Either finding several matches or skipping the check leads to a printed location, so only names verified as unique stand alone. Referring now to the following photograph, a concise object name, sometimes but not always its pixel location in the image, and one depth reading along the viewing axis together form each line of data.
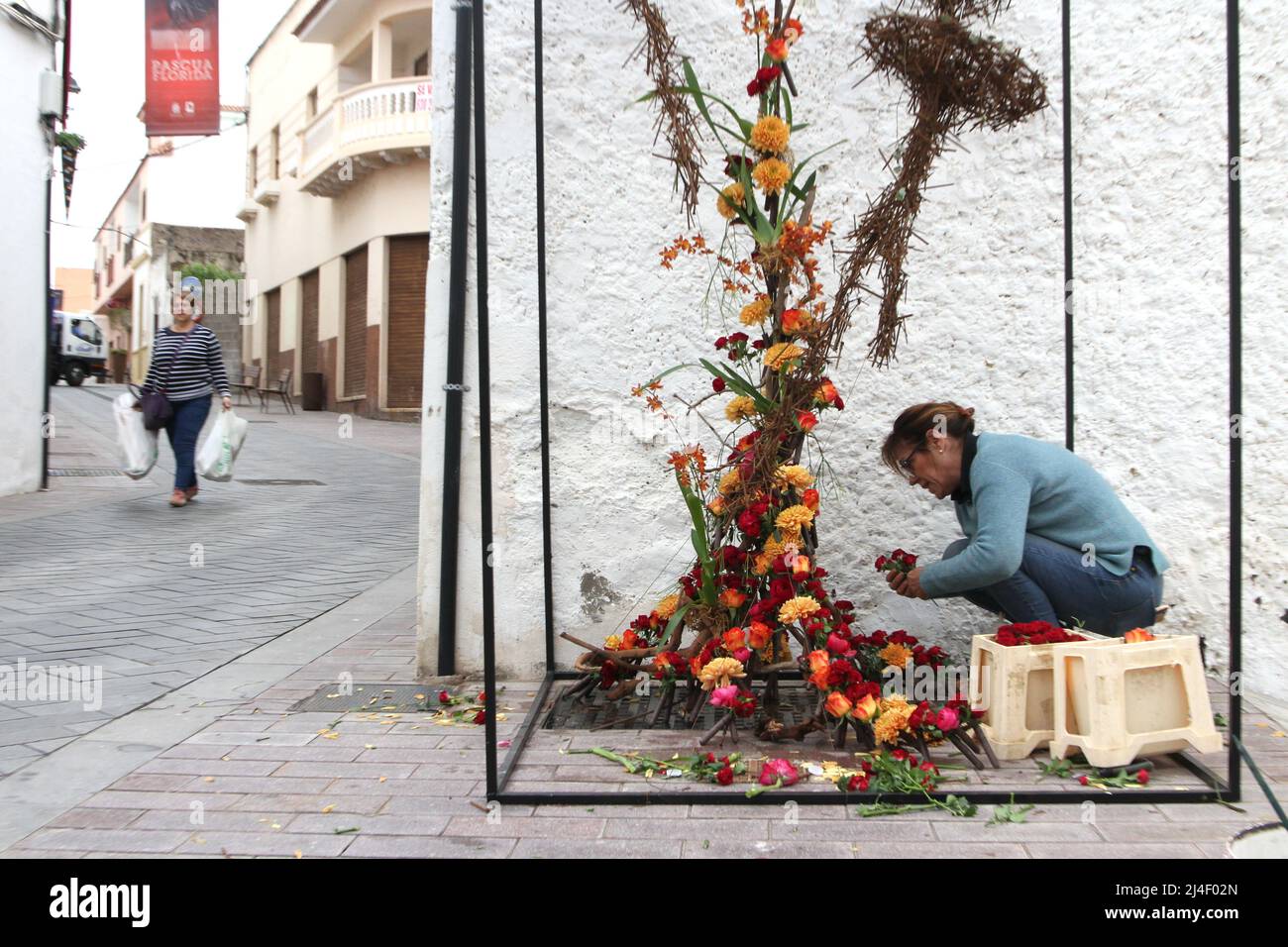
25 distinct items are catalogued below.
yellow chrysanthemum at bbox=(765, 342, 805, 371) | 3.36
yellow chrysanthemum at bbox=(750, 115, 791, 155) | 3.27
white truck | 29.75
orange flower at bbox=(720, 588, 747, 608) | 3.41
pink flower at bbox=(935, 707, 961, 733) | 2.99
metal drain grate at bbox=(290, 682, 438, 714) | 3.93
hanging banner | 13.73
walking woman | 8.09
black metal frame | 2.77
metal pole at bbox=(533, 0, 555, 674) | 4.11
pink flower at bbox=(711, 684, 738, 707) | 3.18
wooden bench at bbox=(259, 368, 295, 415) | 21.66
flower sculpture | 3.28
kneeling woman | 3.43
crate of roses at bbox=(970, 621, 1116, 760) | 3.15
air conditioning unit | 9.52
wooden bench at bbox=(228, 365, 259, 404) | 23.19
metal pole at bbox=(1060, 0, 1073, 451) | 3.59
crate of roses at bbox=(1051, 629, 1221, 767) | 3.01
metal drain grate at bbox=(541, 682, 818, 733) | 3.65
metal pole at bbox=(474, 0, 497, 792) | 2.83
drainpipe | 4.22
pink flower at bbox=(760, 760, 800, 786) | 2.97
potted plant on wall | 14.15
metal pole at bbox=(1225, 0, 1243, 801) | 2.74
